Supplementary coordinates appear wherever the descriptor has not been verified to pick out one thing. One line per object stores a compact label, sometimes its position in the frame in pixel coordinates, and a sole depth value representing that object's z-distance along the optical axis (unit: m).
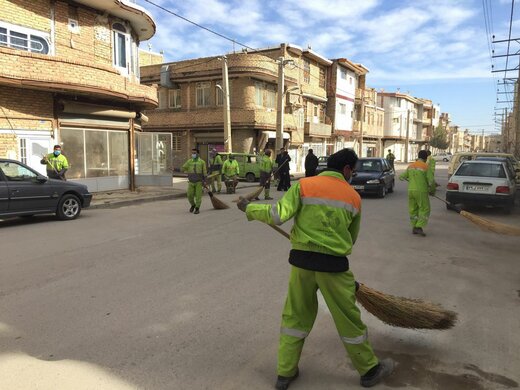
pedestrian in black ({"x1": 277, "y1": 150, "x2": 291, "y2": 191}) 16.48
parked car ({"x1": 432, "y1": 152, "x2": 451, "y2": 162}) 73.79
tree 85.00
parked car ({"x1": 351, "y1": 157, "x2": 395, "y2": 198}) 15.01
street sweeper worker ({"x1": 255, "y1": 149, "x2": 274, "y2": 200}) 13.87
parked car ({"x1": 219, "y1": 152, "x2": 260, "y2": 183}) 23.52
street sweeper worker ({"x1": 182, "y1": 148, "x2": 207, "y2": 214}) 11.24
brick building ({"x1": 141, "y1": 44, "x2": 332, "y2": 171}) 27.50
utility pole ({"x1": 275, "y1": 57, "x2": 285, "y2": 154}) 23.84
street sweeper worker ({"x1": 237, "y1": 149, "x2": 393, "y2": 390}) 2.93
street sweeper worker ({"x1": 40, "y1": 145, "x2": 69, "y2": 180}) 12.13
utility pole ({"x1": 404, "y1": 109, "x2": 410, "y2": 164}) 61.15
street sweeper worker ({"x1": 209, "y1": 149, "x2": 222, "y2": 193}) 17.02
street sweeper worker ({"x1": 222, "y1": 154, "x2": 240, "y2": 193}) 16.11
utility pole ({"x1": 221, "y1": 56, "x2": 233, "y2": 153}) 22.97
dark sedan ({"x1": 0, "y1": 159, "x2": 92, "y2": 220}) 9.10
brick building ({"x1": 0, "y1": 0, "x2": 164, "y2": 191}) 12.96
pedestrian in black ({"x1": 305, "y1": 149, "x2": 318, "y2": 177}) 14.78
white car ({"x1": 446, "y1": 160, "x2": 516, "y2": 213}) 11.12
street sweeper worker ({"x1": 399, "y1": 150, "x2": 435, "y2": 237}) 8.50
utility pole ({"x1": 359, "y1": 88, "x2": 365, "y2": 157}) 43.41
